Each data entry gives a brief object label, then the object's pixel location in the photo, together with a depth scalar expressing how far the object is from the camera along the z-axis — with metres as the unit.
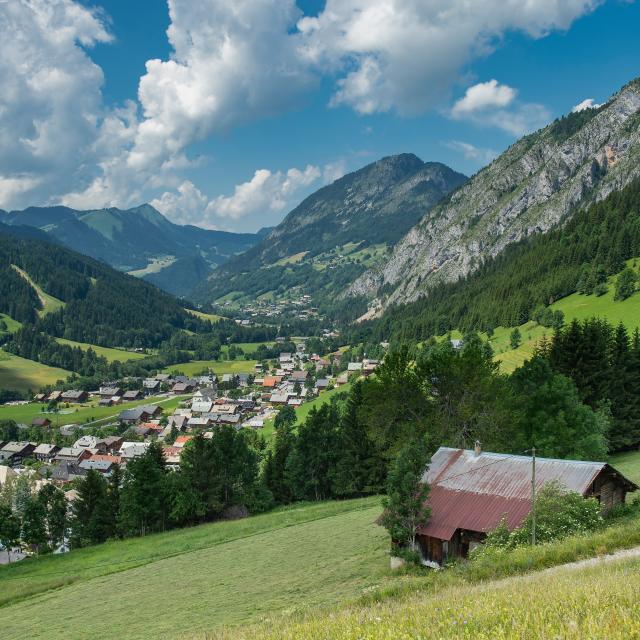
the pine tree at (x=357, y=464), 58.94
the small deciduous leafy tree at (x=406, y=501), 28.41
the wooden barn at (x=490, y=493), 27.55
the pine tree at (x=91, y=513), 64.25
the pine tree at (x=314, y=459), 63.53
